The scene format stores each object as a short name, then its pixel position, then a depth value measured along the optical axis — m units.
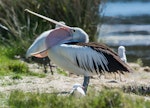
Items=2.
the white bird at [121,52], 26.25
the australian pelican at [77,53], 19.64
